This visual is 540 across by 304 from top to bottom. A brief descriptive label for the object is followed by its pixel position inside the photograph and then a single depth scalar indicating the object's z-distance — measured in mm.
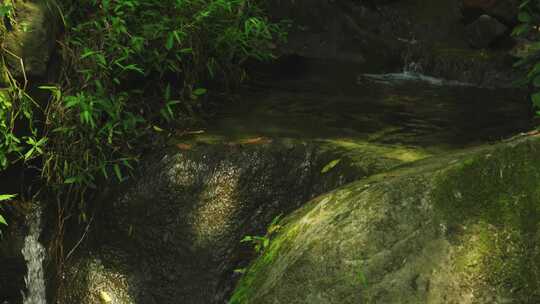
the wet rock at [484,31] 8172
